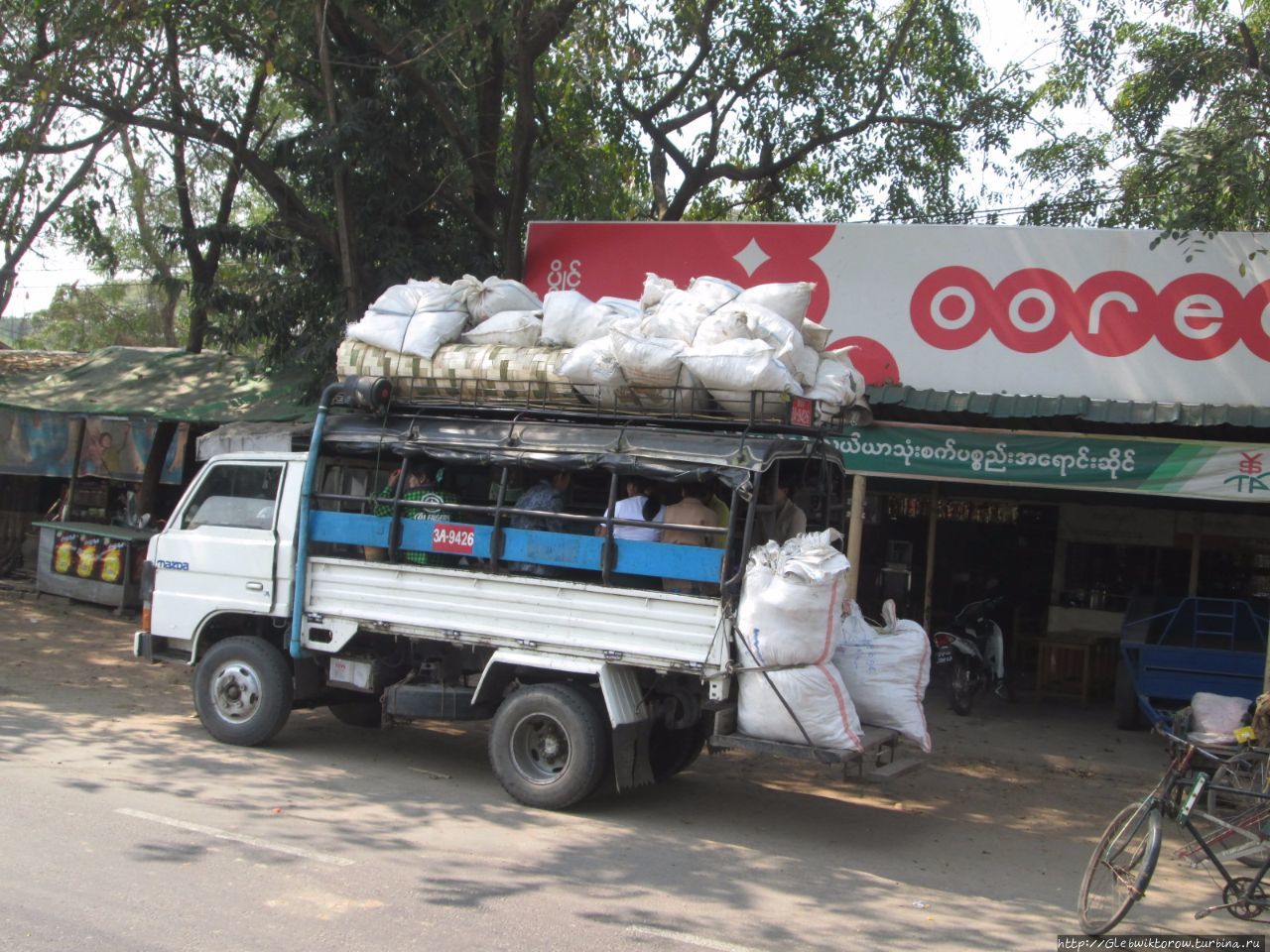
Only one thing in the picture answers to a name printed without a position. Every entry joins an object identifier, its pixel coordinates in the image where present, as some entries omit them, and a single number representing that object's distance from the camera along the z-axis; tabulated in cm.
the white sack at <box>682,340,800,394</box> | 680
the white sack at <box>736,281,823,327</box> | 747
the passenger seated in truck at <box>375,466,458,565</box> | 768
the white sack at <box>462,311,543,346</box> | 805
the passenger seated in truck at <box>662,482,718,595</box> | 692
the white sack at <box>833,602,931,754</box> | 696
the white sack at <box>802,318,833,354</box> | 759
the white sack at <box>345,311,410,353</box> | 808
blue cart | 987
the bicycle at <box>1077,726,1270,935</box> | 534
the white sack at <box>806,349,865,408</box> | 723
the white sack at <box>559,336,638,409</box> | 721
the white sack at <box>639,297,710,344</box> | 722
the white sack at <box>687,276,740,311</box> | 730
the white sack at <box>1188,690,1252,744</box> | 835
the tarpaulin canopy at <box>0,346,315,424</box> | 1410
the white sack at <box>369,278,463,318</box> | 823
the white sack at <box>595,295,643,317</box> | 795
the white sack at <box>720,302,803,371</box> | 699
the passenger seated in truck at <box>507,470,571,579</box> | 732
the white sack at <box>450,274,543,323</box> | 840
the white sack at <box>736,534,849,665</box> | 629
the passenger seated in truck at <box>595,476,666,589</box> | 705
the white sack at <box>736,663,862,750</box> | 638
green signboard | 882
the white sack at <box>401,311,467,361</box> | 800
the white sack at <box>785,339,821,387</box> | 714
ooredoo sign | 1029
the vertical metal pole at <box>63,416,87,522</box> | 1589
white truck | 678
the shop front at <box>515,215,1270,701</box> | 962
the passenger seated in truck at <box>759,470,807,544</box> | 737
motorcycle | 1117
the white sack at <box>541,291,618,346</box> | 780
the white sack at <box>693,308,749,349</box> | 699
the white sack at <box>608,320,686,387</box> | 704
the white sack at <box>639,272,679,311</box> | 773
